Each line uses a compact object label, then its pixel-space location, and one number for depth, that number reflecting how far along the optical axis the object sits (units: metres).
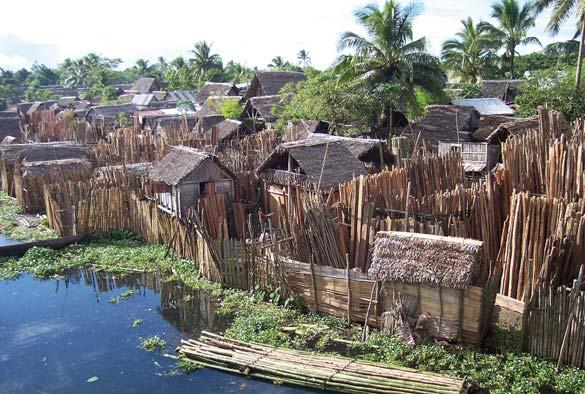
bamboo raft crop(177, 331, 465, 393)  7.95
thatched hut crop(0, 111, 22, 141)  35.34
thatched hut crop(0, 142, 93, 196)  23.48
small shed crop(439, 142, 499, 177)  18.44
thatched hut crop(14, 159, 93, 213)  19.67
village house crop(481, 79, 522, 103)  32.50
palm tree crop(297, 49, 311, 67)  85.19
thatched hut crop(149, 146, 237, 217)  15.32
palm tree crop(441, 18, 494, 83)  36.59
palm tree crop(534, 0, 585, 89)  22.28
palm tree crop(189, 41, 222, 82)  52.66
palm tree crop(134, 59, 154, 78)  83.25
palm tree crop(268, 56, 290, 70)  71.06
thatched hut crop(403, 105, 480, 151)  22.61
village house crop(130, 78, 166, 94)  59.09
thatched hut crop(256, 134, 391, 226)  14.83
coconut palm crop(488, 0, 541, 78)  34.66
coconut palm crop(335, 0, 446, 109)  22.45
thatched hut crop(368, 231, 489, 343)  8.87
